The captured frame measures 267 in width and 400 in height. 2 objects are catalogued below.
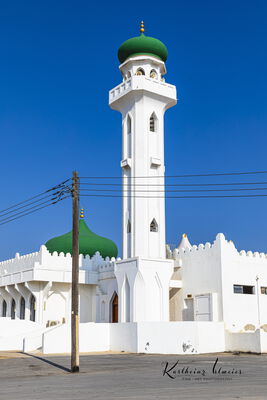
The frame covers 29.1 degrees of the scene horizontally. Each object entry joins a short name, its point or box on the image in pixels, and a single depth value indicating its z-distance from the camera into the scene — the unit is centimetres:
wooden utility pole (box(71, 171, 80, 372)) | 1861
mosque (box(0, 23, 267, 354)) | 2819
